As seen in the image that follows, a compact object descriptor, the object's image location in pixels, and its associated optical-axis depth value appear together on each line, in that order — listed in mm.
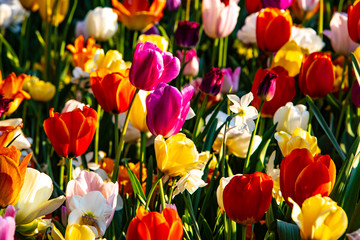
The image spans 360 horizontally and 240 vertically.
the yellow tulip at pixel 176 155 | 2179
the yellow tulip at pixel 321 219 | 2072
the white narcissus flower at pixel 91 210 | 2153
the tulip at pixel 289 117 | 2447
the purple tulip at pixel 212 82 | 2405
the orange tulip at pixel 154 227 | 2065
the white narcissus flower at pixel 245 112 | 2316
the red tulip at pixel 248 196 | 2145
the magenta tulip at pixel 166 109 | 2225
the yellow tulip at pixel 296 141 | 2277
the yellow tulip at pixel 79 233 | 2074
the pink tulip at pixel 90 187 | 2208
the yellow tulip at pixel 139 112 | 2411
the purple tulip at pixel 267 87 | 2340
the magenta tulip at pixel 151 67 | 2286
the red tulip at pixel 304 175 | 2144
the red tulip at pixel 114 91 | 2350
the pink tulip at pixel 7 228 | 2011
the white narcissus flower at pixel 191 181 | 2218
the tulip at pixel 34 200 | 2187
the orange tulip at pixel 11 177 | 2120
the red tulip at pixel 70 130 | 2243
